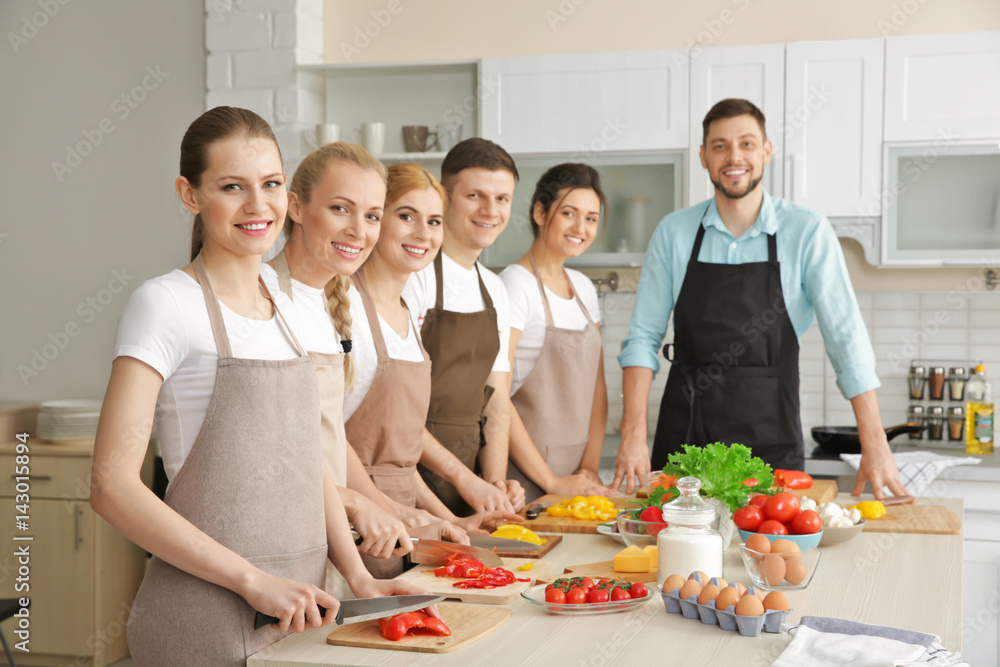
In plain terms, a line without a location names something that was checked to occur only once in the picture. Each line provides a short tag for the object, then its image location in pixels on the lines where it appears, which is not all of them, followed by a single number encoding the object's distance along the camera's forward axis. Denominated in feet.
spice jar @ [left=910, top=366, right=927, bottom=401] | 11.99
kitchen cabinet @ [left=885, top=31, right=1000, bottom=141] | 10.55
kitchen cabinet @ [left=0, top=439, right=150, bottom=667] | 11.71
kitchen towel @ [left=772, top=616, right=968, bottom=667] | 3.92
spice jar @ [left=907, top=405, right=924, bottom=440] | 11.89
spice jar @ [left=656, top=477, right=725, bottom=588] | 4.90
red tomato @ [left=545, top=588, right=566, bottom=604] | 4.61
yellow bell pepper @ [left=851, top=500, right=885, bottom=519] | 6.70
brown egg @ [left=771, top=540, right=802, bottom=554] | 4.97
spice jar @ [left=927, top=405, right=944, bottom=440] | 11.67
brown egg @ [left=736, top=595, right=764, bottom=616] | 4.30
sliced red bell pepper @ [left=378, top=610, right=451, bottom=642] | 4.22
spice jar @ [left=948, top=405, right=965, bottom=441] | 11.62
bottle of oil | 11.33
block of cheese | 5.32
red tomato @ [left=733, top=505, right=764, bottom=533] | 5.68
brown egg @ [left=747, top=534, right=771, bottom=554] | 4.93
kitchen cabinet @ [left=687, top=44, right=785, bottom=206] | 11.15
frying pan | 11.05
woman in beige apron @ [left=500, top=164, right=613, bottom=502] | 8.96
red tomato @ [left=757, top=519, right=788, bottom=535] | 5.55
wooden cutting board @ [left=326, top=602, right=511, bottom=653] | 4.16
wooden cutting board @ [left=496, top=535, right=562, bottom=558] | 5.71
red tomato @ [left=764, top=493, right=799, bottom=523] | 5.67
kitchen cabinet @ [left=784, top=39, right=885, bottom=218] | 10.94
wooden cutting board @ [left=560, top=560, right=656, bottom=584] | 5.29
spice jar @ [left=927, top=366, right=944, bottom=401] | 11.88
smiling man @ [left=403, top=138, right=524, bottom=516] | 7.79
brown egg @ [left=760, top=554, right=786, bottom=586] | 4.89
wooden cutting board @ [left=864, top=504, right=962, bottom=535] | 6.47
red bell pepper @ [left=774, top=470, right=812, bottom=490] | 7.56
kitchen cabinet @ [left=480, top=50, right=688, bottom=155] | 11.43
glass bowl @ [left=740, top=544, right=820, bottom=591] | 4.91
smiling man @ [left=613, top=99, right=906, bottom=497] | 8.34
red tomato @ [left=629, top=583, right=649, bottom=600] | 4.66
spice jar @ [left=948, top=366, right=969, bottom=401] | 11.81
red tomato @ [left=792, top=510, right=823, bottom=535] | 5.57
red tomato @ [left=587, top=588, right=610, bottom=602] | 4.62
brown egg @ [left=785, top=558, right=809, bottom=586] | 4.93
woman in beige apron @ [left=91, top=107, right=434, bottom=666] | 4.14
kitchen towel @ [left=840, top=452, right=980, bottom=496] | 9.95
